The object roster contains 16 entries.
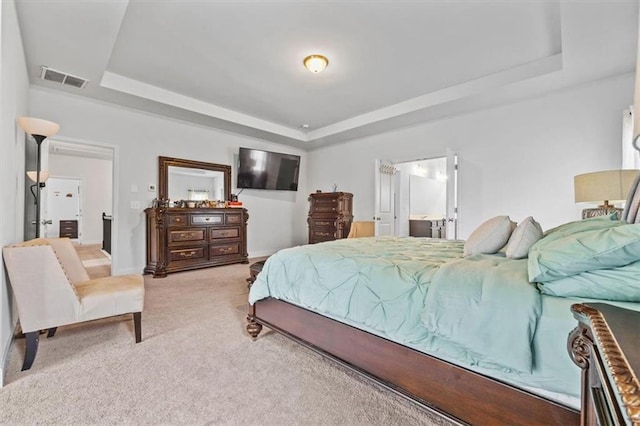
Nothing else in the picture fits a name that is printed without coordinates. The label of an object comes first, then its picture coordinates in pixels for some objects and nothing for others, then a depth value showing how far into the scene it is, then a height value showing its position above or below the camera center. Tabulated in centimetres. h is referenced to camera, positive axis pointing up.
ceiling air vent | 321 +155
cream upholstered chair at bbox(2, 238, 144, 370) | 179 -60
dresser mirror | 481 +54
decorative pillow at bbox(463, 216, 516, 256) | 188 -17
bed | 103 -48
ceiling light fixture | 316 +167
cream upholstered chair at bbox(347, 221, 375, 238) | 471 -30
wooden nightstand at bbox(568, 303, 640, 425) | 37 -23
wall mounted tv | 563 +86
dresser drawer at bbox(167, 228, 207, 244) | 442 -40
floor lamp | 240 +69
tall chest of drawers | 541 -9
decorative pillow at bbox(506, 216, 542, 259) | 162 -15
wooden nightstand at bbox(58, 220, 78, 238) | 817 -54
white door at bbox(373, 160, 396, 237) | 513 +26
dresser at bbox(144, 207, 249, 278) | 435 -46
